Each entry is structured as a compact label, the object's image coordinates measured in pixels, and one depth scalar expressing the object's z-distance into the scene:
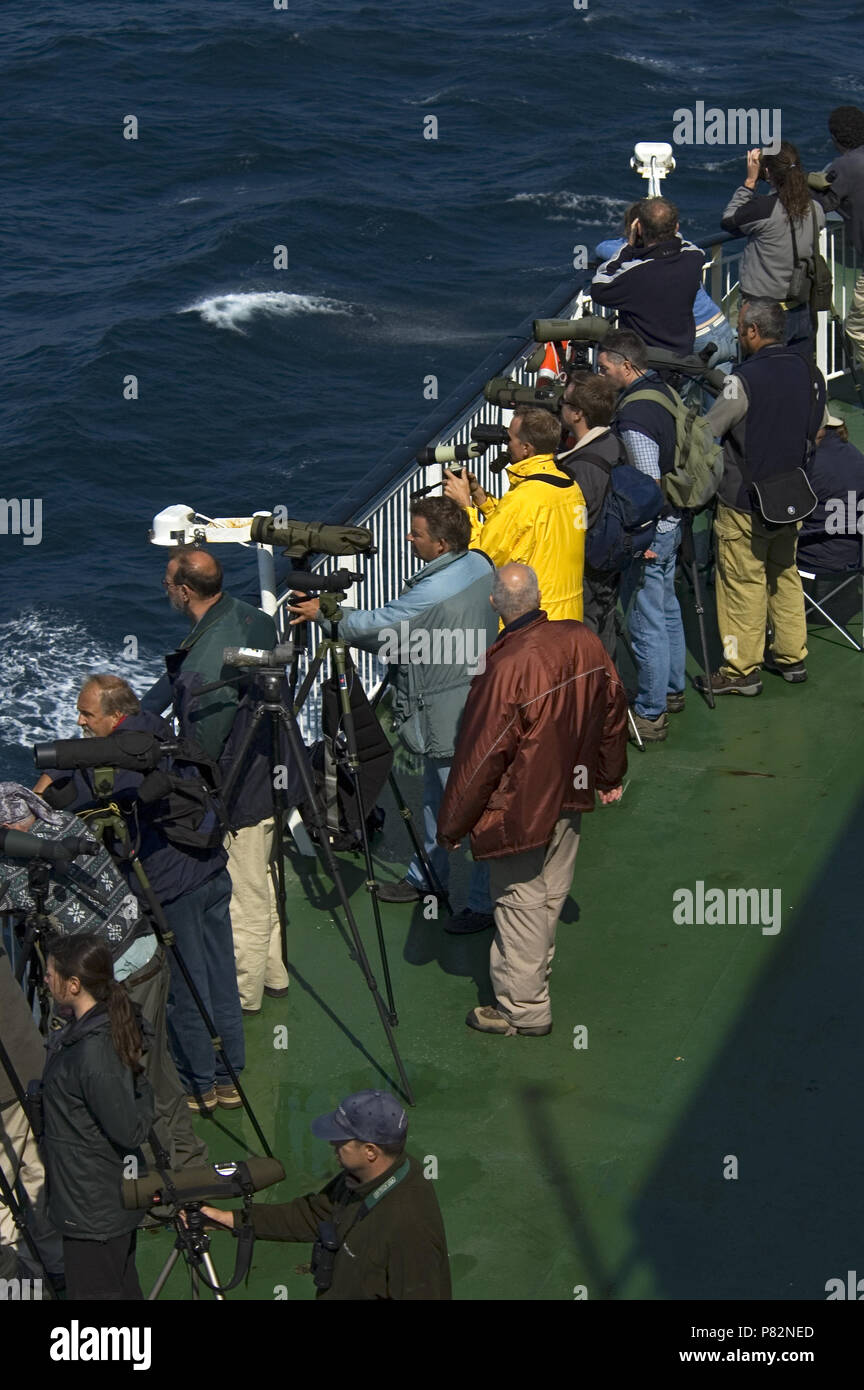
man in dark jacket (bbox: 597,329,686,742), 9.45
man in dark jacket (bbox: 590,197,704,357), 10.54
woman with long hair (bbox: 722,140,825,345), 11.70
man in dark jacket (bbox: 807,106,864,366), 12.59
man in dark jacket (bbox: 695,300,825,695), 9.86
